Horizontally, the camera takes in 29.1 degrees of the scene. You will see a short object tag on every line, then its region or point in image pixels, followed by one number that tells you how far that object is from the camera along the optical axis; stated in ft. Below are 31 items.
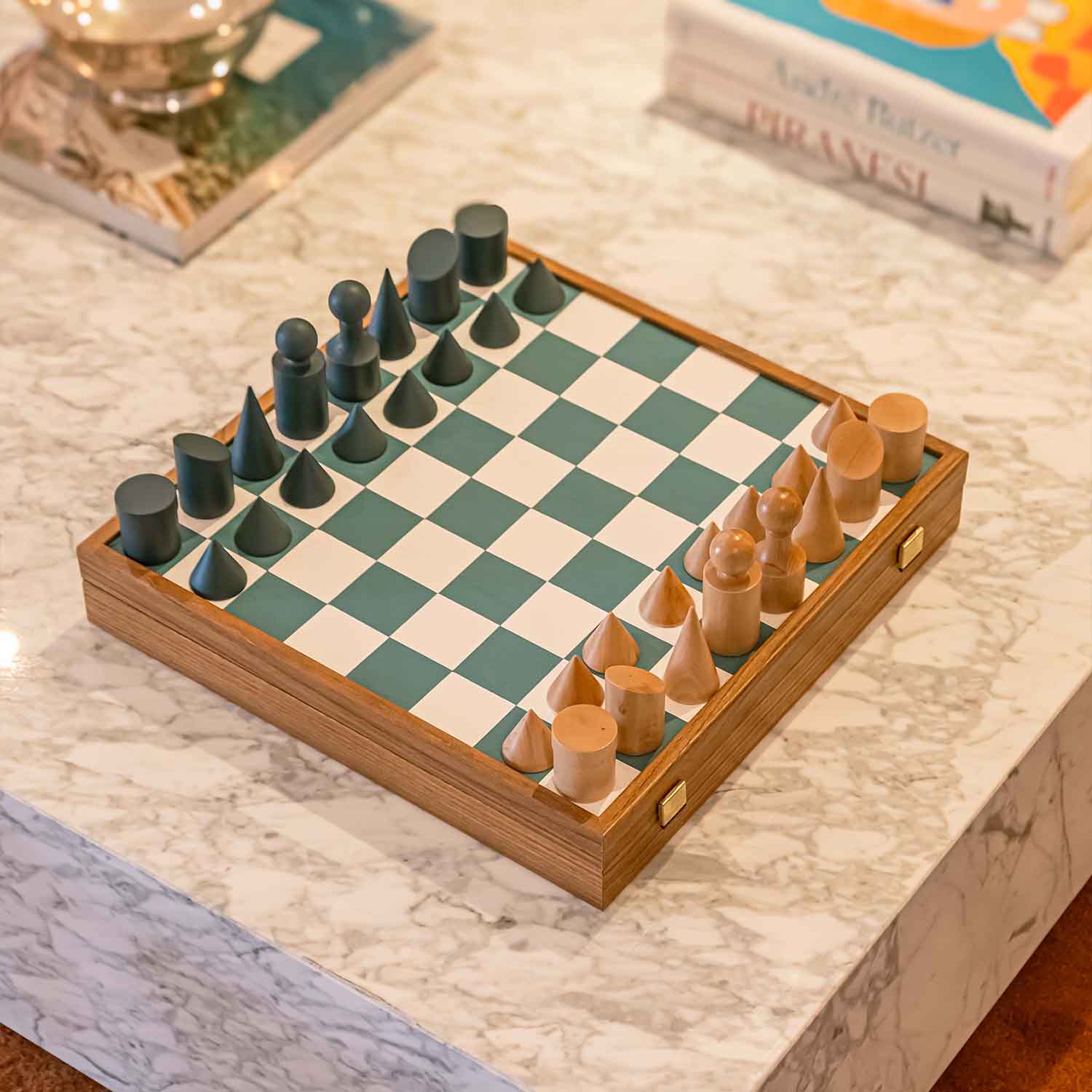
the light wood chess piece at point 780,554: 4.70
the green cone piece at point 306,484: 5.03
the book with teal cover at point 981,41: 6.20
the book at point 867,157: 6.28
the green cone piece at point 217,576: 4.80
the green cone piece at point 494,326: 5.47
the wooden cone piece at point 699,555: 4.91
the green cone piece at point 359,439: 5.16
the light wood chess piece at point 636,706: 4.46
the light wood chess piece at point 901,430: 5.07
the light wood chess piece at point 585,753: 4.37
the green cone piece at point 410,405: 5.25
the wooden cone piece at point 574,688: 4.58
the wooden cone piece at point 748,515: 4.91
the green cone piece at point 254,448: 5.05
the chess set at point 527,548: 4.59
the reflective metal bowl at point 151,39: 6.27
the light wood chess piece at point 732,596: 4.58
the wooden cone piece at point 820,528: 4.87
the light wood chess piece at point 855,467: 4.96
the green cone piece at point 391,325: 5.39
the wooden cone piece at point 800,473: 4.99
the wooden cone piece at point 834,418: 5.16
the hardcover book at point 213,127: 6.34
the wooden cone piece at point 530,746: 4.47
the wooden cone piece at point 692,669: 4.59
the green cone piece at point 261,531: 4.93
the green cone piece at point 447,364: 5.36
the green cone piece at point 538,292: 5.57
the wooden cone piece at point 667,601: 4.79
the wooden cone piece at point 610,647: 4.68
